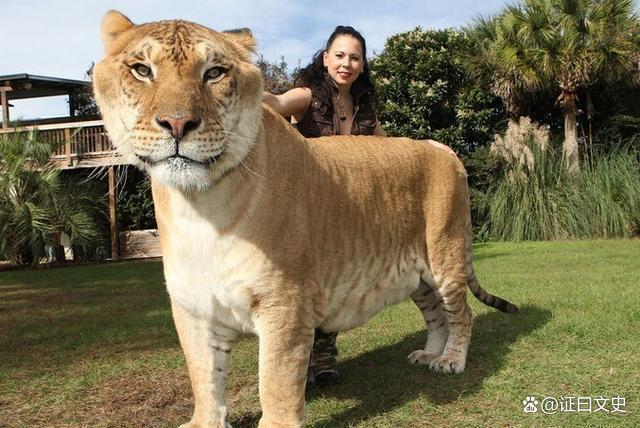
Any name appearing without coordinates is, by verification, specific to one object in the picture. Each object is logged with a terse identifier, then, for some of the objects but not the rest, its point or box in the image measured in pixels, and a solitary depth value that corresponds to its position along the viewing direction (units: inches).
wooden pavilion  681.0
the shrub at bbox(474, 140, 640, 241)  590.9
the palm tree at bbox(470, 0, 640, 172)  685.9
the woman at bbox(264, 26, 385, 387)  166.6
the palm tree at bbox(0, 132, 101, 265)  582.9
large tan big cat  99.4
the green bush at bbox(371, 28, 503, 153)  722.2
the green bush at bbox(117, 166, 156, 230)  752.3
